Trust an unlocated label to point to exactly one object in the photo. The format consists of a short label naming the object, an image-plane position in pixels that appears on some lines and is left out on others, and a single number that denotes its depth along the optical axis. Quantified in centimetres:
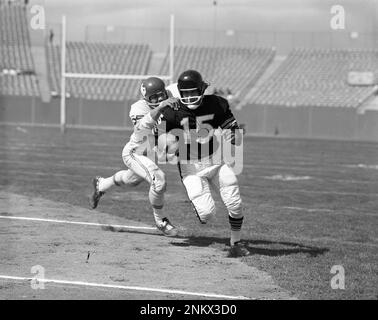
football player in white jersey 1794
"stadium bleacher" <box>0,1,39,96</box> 8712
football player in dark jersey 1605
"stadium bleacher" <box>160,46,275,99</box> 8806
